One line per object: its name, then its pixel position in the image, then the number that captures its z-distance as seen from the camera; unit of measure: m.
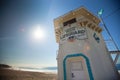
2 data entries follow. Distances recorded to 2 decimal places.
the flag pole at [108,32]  8.07
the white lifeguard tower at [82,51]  5.40
